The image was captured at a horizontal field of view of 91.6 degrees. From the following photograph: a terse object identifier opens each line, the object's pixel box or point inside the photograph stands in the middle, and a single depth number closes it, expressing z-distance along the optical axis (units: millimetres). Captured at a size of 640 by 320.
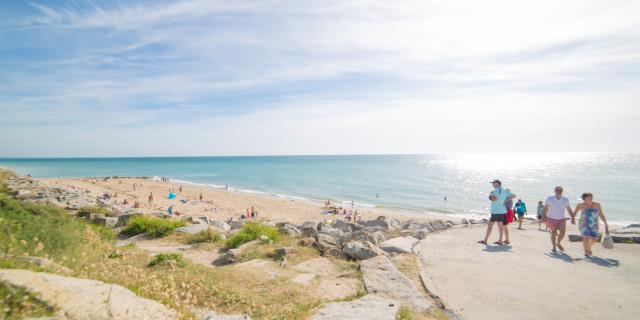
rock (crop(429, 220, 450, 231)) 14064
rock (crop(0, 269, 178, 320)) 2804
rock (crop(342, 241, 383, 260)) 7844
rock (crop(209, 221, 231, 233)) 14086
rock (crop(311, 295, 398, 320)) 4695
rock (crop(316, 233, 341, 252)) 8672
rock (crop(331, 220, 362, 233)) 15495
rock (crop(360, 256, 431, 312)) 5512
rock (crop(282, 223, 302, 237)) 10944
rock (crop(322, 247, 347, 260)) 8227
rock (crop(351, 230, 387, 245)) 10211
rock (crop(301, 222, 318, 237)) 10542
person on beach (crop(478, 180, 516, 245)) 9773
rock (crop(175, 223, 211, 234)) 10930
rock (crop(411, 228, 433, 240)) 11100
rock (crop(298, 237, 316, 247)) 9168
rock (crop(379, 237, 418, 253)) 9000
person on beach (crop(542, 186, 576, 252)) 9153
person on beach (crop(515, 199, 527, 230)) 13664
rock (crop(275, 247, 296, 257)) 8133
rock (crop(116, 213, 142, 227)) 12044
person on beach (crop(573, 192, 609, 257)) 8531
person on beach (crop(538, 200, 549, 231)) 17523
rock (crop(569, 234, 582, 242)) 10188
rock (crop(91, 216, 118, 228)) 11800
